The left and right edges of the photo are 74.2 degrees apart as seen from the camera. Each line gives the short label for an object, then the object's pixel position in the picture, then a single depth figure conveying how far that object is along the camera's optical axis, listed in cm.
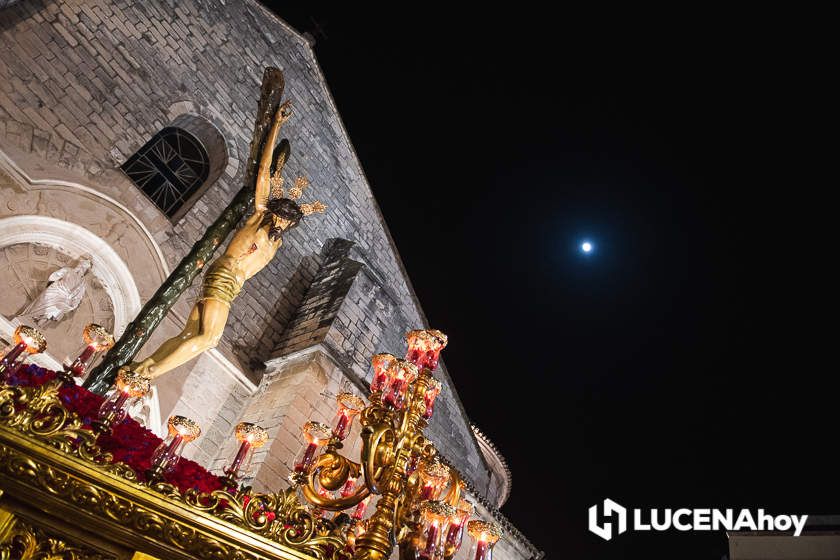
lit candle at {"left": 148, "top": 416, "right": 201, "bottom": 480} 293
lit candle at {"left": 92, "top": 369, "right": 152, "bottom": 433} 306
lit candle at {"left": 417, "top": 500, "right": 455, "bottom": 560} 362
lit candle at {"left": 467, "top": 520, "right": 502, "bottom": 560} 387
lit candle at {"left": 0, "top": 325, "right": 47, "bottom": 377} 292
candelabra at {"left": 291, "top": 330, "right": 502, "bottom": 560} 348
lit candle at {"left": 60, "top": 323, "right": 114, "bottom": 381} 330
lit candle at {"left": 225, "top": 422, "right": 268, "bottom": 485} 326
